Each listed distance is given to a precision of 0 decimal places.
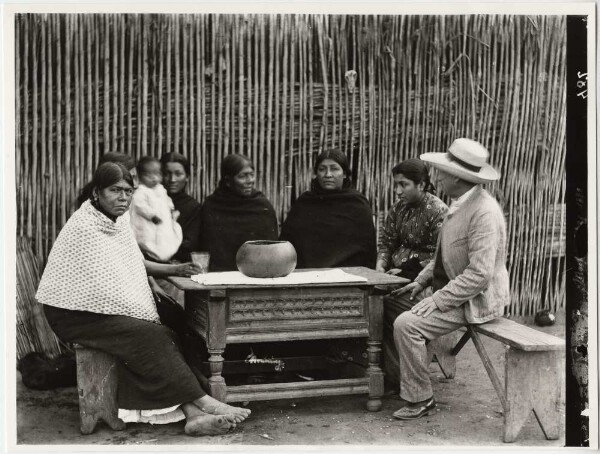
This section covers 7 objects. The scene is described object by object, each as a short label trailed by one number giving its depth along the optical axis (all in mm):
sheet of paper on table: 4465
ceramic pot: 4566
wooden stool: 4359
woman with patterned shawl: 4332
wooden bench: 4297
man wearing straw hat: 4477
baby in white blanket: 5527
